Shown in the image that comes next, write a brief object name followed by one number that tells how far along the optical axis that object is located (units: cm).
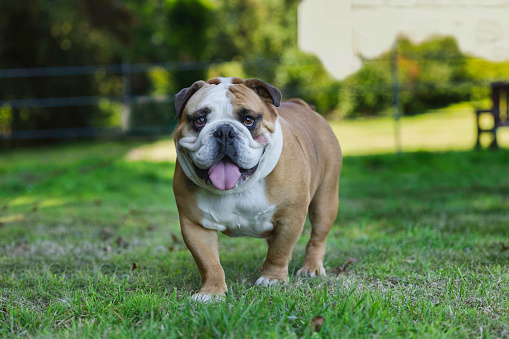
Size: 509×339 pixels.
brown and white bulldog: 287
